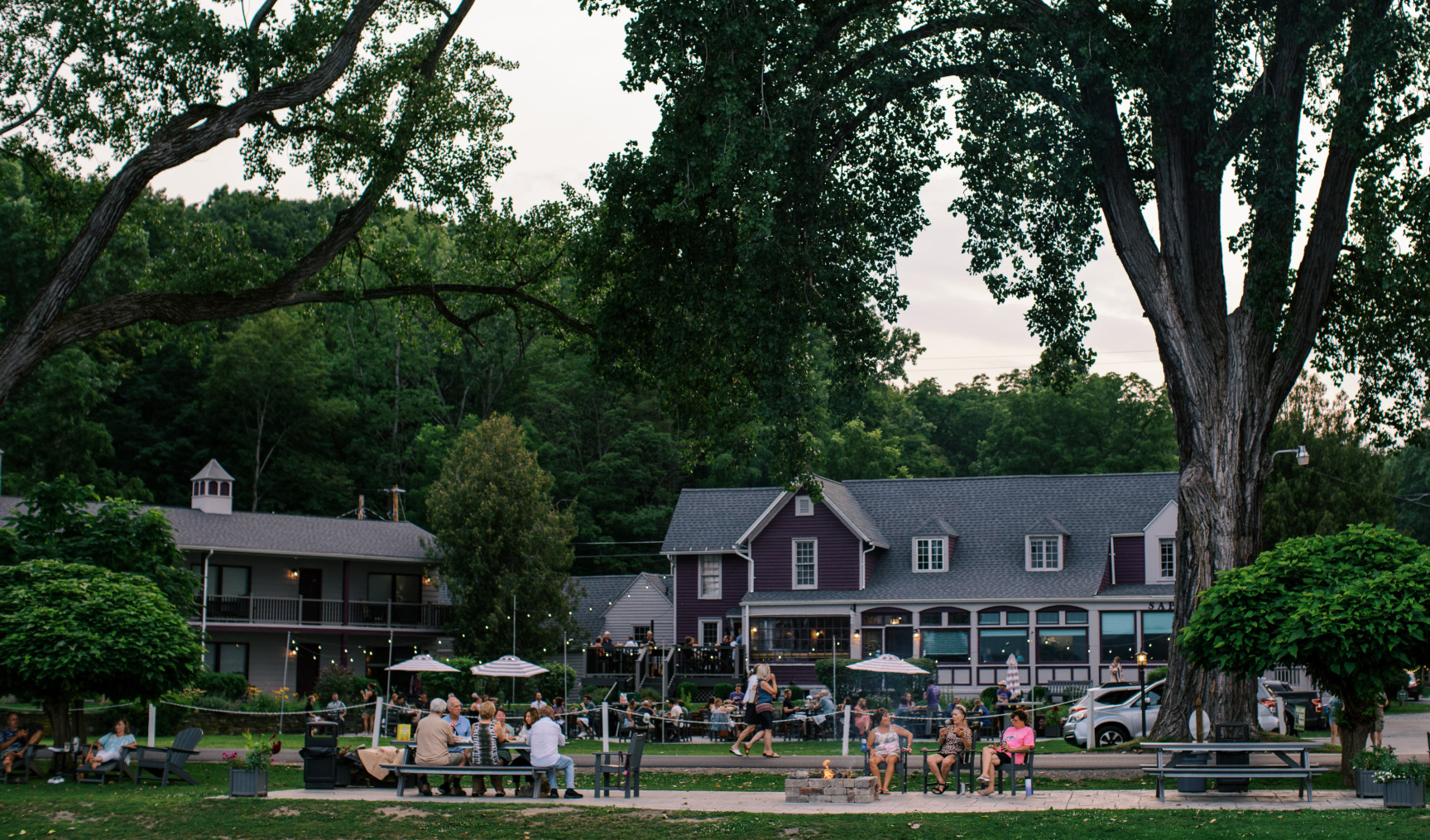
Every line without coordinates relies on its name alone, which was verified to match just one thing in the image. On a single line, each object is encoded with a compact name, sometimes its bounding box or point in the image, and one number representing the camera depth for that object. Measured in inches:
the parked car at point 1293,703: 1117.0
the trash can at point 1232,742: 652.1
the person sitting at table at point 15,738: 780.6
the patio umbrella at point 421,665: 1295.6
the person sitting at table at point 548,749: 676.7
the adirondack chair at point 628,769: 680.4
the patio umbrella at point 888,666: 1246.9
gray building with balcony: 1791.3
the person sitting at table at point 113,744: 751.1
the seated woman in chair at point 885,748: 691.4
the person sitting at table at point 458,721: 751.7
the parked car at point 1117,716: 1090.1
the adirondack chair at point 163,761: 750.5
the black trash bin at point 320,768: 717.9
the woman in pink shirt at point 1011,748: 672.1
